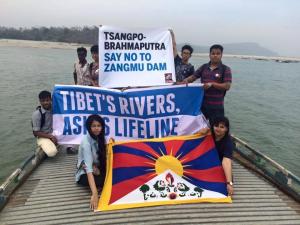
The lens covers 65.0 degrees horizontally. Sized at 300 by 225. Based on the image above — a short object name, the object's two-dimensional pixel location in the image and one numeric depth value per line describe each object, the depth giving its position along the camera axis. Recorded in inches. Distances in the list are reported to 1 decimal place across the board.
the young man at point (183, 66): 216.3
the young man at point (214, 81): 196.6
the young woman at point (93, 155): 156.8
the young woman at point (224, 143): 162.0
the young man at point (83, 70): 244.0
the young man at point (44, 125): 209.6
